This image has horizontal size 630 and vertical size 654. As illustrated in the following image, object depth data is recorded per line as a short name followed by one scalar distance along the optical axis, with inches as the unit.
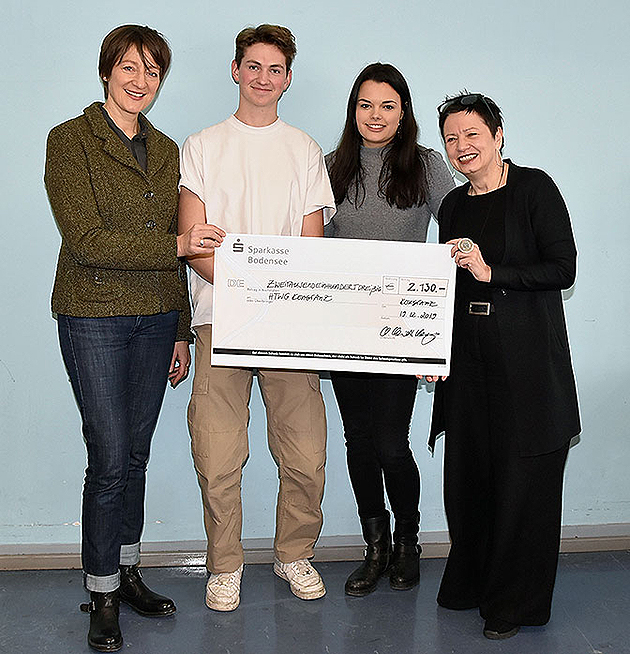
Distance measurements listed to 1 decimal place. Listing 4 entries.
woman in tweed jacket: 86.9
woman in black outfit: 90.1
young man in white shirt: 95.4
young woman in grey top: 100.3
